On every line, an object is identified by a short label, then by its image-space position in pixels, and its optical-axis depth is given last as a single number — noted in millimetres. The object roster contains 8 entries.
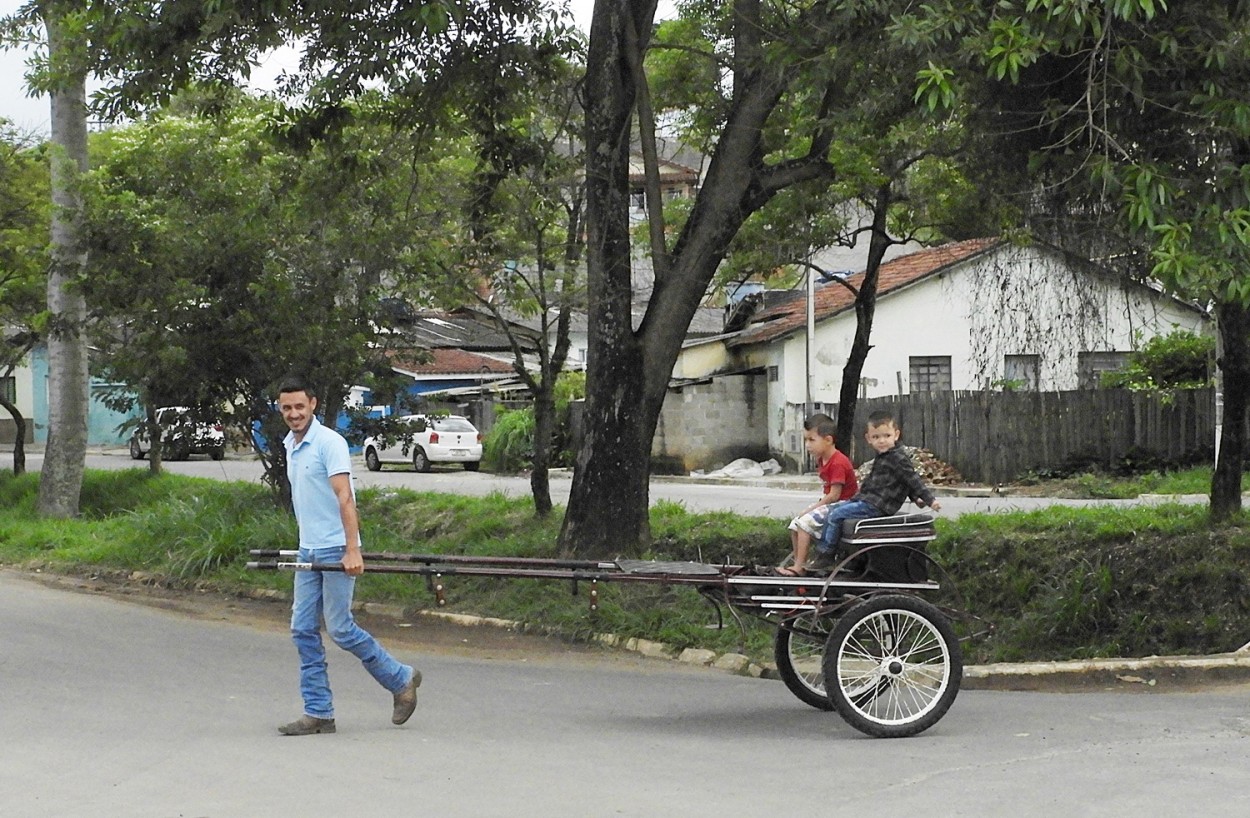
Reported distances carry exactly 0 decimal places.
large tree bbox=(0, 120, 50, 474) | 26672
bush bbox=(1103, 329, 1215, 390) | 29547
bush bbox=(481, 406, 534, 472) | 37625
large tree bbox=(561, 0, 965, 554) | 13180
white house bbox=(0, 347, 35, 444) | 59375
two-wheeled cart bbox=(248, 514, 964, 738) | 7887
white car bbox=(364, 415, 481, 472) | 38500
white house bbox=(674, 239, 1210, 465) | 34250
